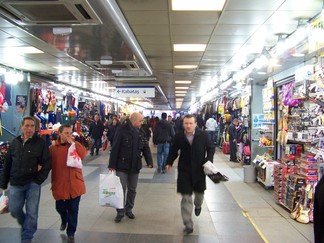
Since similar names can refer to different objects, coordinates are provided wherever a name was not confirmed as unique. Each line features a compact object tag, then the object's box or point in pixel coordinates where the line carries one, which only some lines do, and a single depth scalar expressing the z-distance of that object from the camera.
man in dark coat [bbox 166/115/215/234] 4.40
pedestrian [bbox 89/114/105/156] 12.97
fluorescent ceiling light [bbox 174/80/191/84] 13.79
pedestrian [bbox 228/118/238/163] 11.49
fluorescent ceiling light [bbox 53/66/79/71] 10.13
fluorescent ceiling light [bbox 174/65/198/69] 9.91
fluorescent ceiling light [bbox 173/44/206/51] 7.11
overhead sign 14.60
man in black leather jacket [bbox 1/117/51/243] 3.73
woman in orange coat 3.90
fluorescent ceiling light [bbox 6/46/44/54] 7.34
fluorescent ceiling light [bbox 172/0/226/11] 4.50
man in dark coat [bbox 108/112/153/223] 4.87
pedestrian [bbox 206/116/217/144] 15.14
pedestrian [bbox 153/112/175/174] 9.14
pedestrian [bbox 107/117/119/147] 12.51
